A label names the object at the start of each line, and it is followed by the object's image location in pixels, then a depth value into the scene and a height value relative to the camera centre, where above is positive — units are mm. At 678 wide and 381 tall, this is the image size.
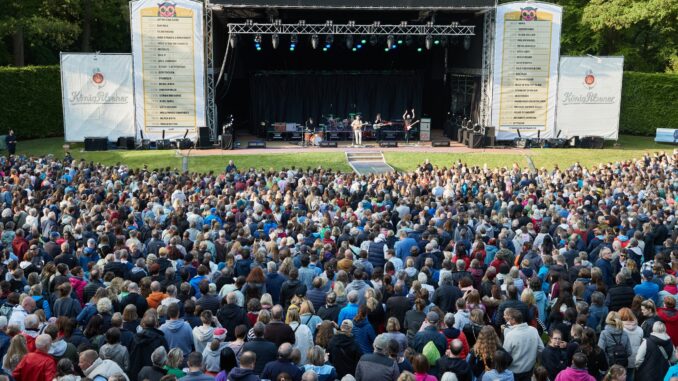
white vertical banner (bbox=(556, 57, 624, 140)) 29453 +493
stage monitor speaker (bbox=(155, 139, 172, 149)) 28203 -1706
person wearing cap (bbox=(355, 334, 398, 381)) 6457 -2383
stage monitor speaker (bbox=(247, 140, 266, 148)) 29109 -1716
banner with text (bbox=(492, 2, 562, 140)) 28766 +1502
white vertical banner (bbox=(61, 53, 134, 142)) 28078 +166
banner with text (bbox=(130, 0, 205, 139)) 27484 +1322
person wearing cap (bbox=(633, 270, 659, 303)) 9094 -2325
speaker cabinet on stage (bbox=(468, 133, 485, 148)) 29078 -1428
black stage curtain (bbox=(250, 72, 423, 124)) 34312 +392
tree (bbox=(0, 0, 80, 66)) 33312 +3448
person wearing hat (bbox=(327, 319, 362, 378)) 7117 -2456
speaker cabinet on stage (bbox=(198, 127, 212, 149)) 28312 -1416
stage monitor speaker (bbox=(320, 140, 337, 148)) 29891 -1734
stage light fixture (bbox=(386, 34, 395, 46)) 27141 +2422
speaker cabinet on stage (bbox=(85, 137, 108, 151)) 28125 -1739
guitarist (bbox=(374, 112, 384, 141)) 30161 -1034
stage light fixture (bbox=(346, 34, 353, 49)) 27248 +2369
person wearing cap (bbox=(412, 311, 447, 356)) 7191 -2346
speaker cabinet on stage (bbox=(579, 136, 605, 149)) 29656 -1472
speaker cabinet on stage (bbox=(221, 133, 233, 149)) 28312 -1562
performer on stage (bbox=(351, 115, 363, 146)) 29391 -1101
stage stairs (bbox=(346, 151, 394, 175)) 25798 -2230
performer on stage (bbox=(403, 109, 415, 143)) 30397 -858
